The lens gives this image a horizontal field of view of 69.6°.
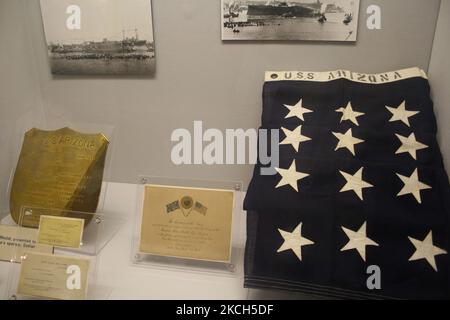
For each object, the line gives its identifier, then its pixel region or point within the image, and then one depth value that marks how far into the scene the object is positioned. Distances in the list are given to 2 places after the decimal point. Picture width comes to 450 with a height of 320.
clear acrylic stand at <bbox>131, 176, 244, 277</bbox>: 0.76
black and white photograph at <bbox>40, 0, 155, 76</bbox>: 0.88
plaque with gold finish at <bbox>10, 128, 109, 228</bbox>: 0.81
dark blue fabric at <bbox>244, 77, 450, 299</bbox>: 0.64
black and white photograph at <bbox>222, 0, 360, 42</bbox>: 0.80
